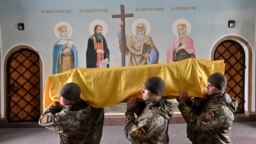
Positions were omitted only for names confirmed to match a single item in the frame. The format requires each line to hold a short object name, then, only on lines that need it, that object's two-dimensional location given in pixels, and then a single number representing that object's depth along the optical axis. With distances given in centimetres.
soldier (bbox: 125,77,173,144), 245
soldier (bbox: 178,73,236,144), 260
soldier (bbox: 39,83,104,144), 254
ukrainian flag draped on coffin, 273
